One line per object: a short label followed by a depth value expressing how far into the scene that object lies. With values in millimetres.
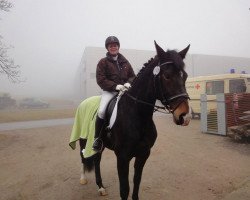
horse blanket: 4758
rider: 4480
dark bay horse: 3131
